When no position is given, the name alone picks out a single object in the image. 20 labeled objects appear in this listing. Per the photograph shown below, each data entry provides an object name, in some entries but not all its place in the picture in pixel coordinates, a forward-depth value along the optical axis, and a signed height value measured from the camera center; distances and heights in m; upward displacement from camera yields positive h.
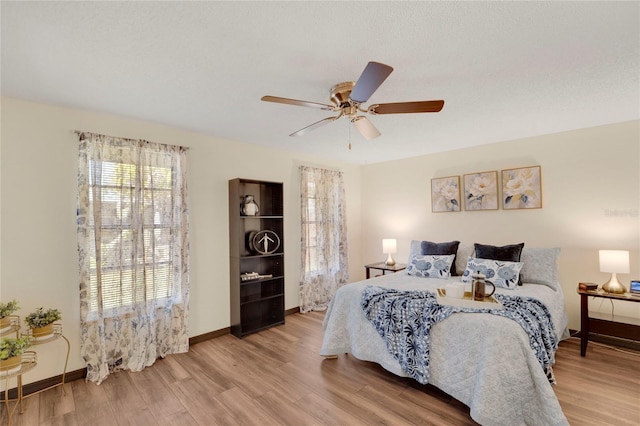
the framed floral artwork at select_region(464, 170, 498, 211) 4.11 +0.30
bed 1.90 -1.07
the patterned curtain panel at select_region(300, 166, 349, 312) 4.60 -0.37
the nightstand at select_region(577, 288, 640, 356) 2.94 -1.18
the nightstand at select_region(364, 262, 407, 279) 4.56 -0.84
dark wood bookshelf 3.71 -0.62
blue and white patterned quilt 2.27 -0.89
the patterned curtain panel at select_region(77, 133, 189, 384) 2.72 -0.34
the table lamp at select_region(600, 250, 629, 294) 2.90 -0.55
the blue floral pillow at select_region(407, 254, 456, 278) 3.70 -0.67
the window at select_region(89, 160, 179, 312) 2.79 -0.17
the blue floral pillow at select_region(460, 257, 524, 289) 3.15 -0.65
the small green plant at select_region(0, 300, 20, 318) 2.20 -0.66
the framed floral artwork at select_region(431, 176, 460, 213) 4.44 +0.28
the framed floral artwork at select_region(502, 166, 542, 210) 3.77 +0.30
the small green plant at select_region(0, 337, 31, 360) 1.99 -0.86
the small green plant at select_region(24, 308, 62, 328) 2.33 -0.78
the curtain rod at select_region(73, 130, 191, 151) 2.70 +0.78
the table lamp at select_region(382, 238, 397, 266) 4.77 -0.55
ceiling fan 1.63 +0.75
